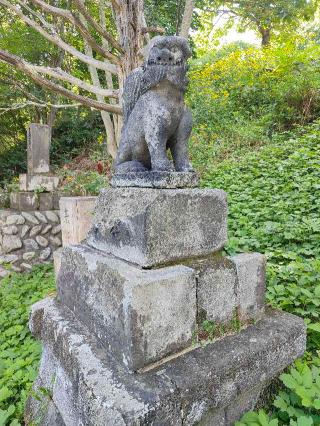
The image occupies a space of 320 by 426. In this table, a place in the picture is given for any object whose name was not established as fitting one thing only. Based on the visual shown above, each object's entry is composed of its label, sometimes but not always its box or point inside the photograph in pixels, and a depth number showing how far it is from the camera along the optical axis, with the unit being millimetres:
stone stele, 4984
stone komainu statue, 1345
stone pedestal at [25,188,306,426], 1096
